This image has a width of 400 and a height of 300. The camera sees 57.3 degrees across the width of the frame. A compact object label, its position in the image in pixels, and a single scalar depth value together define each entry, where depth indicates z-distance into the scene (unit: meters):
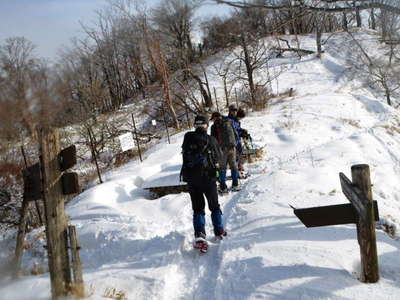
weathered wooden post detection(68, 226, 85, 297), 4.07
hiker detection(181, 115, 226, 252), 5.04
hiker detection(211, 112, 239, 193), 7.62
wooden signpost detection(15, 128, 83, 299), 3.86
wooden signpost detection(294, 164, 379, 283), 3.36
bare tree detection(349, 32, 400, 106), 23.83
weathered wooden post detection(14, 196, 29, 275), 5.48
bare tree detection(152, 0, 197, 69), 38.78
